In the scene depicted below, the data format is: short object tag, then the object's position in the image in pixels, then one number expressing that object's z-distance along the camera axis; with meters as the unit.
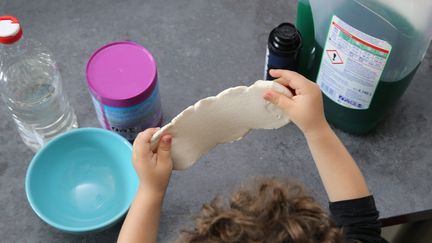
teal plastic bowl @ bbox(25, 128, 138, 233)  0.78
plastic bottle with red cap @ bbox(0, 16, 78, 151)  0.85
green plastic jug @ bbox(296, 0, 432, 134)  0.72
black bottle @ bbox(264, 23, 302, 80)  0.79
